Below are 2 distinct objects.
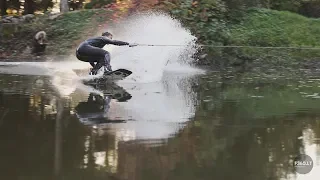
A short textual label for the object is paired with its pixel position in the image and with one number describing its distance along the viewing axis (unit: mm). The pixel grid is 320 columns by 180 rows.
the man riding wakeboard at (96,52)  13227
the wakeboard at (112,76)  12930
